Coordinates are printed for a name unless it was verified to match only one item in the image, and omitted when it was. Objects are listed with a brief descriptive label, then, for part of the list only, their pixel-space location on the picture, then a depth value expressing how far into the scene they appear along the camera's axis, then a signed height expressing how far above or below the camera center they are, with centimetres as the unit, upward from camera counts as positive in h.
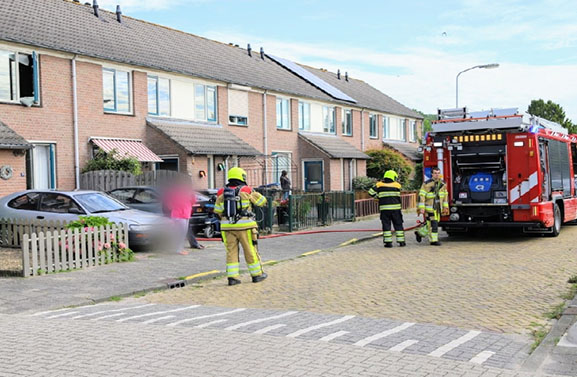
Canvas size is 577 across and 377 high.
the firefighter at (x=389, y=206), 1427 -38
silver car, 1336 -29
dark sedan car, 1569 -24
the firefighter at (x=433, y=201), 1446 -30
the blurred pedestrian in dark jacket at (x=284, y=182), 2495 +39
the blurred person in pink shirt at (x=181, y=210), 1338 -34
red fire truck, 1428 +45
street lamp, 2742 +525
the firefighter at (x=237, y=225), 990 -51
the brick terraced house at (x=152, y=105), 1888 +341
